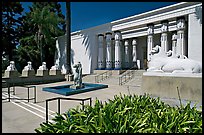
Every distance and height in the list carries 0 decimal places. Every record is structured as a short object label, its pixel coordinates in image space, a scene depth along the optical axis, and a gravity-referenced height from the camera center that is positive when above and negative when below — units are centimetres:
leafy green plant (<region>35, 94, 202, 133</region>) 250 -97
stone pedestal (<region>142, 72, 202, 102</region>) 579 -74
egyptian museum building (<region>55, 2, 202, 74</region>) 1510 +385
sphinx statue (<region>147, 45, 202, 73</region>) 602 +12
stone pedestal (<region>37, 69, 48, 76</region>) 1720 -68
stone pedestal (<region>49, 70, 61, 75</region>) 1819 -66
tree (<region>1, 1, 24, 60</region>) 2548 +647
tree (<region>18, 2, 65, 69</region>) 2472 +560
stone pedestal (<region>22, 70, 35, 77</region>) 1593 -68
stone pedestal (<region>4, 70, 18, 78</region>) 1452 -72
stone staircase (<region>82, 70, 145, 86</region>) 1417 -137
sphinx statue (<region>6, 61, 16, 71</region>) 1484 -6
